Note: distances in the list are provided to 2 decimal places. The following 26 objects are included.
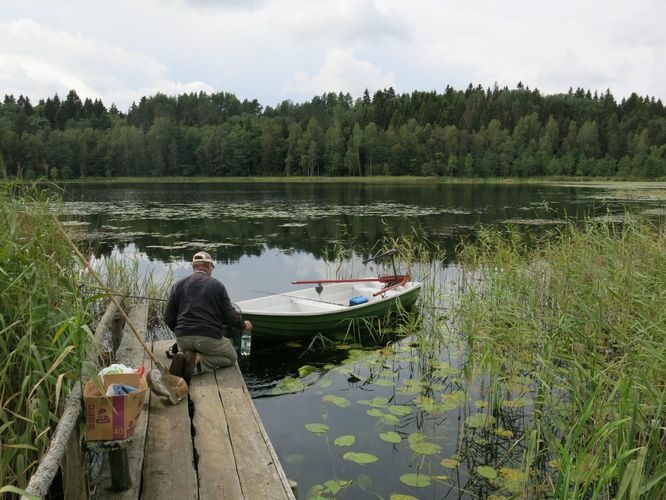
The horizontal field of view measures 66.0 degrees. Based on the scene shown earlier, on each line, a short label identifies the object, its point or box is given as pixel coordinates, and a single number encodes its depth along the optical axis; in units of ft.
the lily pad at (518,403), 19.51
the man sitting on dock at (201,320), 18.79
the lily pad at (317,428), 18.95
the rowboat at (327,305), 27.27
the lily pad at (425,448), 17.12
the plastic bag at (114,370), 11.57
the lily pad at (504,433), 18.15
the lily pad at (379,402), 21.03
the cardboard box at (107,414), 10.61
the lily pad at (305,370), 25.24
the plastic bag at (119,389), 11.01
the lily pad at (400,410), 20.01
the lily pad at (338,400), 21.16
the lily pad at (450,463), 16.46
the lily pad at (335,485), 15.28
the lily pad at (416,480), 15.64
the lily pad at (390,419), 19.47
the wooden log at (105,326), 15.18
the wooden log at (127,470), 11.14
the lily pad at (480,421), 18.73
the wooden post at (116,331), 24.02
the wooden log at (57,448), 7.14
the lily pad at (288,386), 23.32
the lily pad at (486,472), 15.75
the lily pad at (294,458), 17.39
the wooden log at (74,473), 9.86
